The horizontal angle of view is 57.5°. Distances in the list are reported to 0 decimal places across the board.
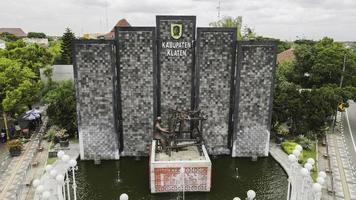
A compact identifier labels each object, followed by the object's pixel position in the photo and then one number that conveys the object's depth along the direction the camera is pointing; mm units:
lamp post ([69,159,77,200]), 15062
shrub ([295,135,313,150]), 25172
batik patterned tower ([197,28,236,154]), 22281
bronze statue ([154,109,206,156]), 20836
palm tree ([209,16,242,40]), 53719
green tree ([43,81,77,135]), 26281
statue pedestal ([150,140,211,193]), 19156
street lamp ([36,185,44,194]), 13234
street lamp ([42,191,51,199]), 12766
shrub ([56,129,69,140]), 25656
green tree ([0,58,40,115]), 26242
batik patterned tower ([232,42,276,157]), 22562
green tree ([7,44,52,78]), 33875
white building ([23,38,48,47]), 82038
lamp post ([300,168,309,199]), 14070
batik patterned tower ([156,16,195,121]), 21920
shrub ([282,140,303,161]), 24581
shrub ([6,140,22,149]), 24125
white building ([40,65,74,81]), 37500
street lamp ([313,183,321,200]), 13376
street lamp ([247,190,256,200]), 13453
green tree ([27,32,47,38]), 107731
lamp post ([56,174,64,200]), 13844
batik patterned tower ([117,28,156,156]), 21984
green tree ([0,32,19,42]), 84550
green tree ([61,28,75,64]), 46219
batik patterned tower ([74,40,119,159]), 21875
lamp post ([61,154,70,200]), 14805
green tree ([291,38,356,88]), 32500
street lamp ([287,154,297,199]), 14489
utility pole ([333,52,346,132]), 31234
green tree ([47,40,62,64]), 44653
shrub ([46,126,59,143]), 26448
